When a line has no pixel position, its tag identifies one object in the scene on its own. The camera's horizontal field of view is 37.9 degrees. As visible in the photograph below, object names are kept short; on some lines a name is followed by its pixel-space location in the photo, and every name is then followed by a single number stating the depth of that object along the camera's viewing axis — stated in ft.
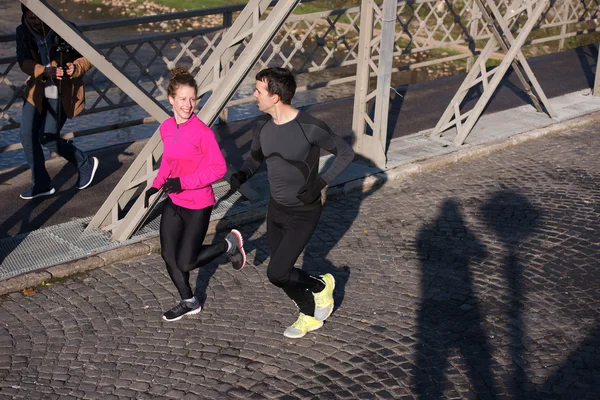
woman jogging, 20.52
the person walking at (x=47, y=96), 27.84
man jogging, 19.54
